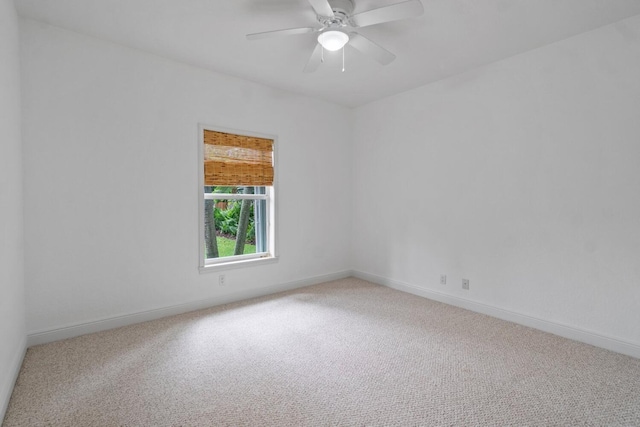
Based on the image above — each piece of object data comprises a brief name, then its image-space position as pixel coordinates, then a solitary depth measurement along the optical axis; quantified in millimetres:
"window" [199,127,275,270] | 3629
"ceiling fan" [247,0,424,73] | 2027
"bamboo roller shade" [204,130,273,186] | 3621
